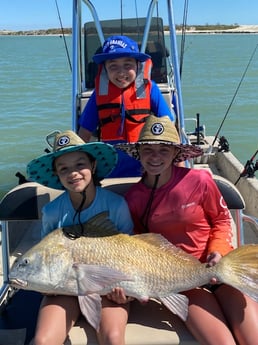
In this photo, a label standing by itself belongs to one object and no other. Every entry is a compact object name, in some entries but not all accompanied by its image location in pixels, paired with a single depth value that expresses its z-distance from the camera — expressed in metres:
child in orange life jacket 3.30
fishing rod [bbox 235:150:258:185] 4.95
